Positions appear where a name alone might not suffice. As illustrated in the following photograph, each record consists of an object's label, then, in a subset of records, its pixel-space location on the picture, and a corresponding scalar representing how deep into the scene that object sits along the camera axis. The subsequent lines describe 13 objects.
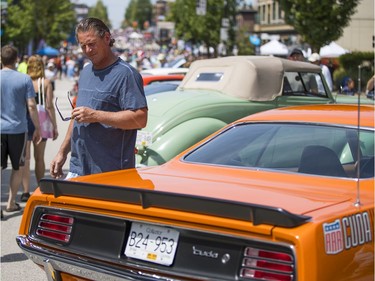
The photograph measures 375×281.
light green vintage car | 7.94
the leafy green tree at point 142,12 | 175.50
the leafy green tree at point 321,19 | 24.27
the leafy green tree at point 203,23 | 37.62
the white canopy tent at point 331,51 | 31.62
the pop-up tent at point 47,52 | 51.75
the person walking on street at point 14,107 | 7.45
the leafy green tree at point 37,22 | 46.97
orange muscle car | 3.08
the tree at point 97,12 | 183.05
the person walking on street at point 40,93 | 8.49
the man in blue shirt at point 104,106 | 4.68
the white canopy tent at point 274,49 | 35.31
